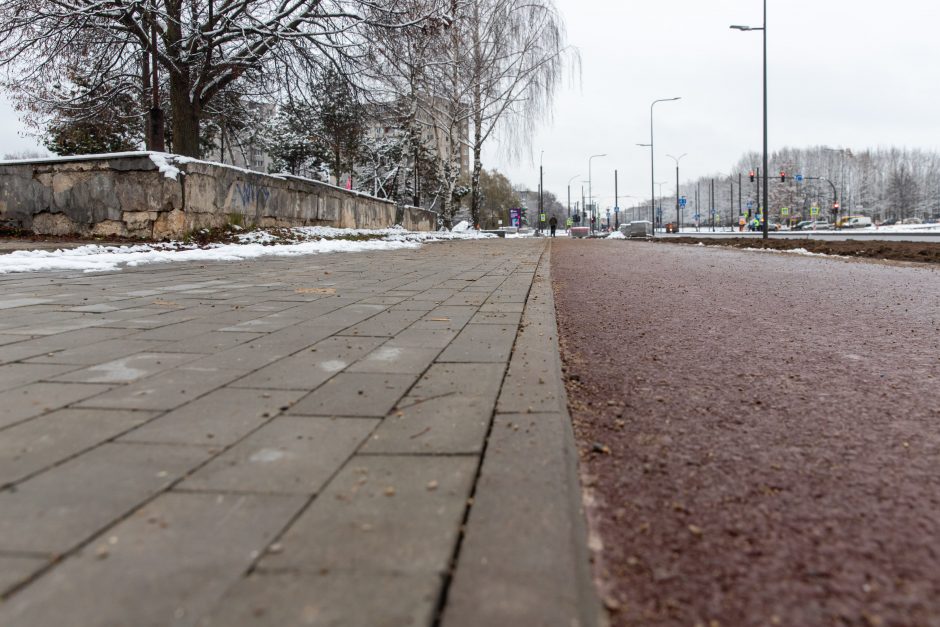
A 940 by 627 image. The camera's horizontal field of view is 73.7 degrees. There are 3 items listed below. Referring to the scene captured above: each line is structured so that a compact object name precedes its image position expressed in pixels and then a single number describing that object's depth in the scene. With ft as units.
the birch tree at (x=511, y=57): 89.61
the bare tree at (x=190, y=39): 43.14
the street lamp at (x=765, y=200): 75.66
